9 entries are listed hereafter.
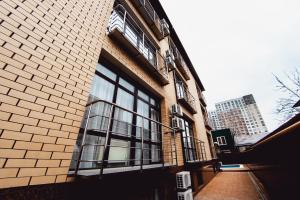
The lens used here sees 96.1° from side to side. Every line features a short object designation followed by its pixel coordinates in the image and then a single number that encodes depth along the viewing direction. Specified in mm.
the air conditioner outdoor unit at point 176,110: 4873
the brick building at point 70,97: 1352
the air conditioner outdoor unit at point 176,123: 4567
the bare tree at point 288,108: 9742
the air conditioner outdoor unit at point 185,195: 3547
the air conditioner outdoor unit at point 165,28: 6734
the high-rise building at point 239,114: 94788
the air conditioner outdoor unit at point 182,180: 3685
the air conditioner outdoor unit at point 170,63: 5992
